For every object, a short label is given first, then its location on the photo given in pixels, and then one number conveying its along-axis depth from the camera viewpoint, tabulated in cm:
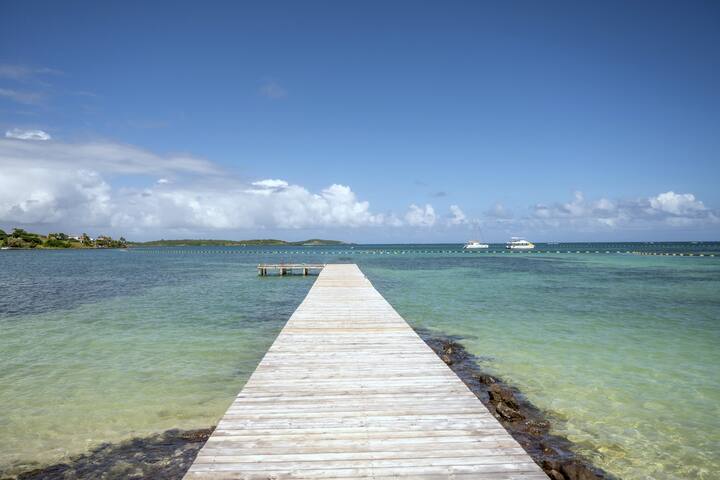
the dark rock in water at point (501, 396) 847
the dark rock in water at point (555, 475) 535
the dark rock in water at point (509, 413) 797
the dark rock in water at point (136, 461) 616
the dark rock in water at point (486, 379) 1002
